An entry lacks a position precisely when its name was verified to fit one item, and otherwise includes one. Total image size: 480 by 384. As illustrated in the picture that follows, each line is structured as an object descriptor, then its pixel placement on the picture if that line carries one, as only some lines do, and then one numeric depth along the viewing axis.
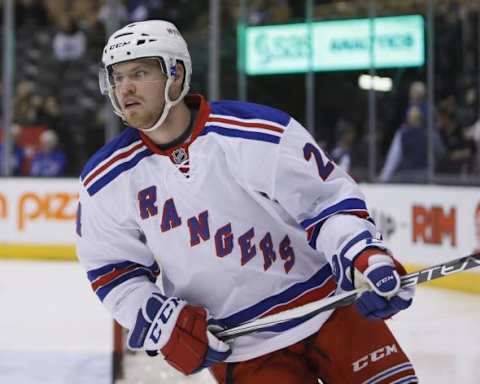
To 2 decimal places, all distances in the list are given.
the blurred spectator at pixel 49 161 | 17.19
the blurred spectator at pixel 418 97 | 14.45
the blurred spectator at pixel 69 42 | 17.70
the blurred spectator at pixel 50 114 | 17.52
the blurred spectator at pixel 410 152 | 14.25
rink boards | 12.49
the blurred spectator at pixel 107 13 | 17.83
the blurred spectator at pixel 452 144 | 13.55
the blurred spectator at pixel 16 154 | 17.22
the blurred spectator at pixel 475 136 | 13.34
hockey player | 4.28
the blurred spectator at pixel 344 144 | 15.55
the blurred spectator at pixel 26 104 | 17.58
